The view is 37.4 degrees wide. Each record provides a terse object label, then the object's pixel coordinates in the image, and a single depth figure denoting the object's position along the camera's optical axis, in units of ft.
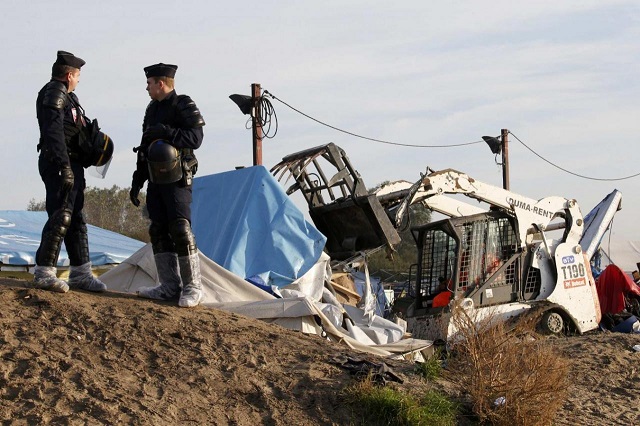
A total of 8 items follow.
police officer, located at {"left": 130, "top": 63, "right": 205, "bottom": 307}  26.50
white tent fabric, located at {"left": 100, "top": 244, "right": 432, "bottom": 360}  31.14
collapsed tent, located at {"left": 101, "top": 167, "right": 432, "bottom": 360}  31.65
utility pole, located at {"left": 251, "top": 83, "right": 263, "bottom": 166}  58.60
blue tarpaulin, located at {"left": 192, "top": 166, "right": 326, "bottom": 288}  38.81
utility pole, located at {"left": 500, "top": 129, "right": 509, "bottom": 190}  87.04
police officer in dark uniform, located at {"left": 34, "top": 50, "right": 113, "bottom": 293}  25.79
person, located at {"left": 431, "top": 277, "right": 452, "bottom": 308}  45.35
